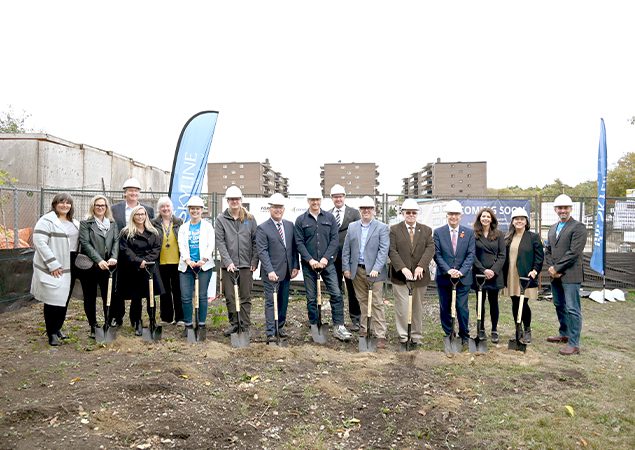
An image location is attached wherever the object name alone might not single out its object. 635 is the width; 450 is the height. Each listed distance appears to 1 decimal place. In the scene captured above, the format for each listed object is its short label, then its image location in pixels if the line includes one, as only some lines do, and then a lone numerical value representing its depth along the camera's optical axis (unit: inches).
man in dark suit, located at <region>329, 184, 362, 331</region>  292.8
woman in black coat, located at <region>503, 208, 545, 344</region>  260.1
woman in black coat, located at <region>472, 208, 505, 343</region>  258.2
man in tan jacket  250.5
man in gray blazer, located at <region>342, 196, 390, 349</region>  254.4
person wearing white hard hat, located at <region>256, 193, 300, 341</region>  255.0
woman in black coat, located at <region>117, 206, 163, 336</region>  255.3
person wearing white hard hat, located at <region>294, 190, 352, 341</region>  262.4
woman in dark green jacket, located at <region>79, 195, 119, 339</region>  247.6
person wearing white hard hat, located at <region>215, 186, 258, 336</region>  259.6
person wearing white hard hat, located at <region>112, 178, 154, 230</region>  276.2
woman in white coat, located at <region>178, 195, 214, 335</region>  258.8
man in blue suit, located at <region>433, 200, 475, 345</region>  252.2
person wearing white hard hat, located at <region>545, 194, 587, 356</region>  250.5
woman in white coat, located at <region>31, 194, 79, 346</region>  236.4
